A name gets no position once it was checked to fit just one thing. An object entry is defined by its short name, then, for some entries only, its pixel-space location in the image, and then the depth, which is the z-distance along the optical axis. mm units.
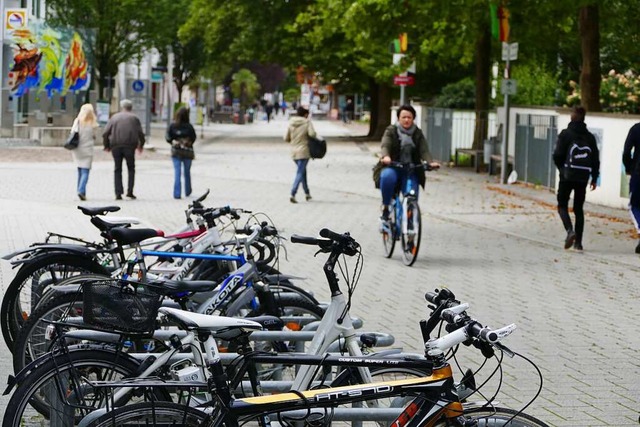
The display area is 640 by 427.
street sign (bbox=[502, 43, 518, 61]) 27969
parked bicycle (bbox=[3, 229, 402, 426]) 4988
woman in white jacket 23172
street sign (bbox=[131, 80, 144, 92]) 47750
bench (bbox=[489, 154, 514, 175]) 32097
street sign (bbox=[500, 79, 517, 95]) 28594
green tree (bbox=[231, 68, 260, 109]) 112875
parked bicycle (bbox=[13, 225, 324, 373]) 6441
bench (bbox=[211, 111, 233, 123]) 85125
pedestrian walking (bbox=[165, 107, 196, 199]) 23438
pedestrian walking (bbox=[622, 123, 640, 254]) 15945
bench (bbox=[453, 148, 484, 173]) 33781
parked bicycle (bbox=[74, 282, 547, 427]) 4254
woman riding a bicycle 15141
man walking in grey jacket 23625
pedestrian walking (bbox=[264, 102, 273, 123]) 95700
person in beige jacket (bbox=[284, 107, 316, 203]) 23322
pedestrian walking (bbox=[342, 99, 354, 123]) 97125
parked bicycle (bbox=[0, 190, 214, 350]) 7523
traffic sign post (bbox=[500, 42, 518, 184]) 28109
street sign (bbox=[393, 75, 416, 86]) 36875
